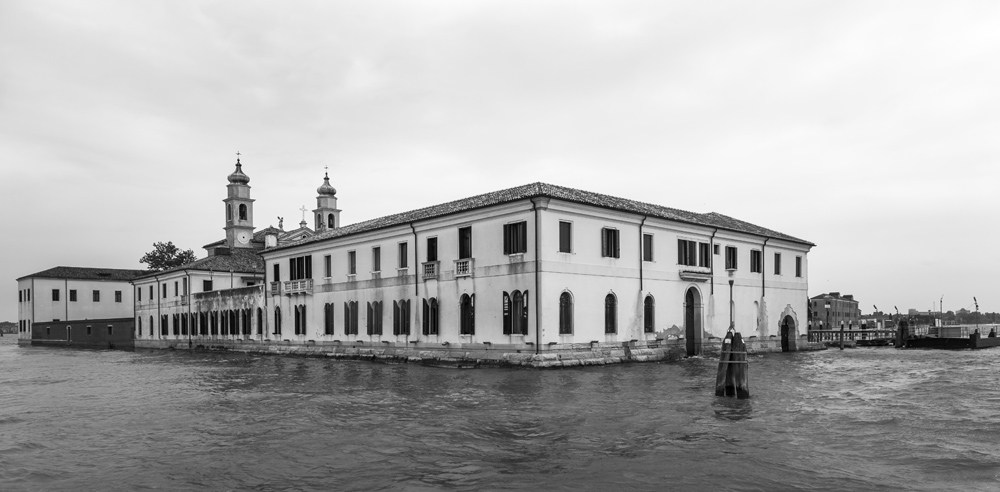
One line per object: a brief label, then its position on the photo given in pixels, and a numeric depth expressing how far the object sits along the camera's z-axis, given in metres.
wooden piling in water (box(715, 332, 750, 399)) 17.09
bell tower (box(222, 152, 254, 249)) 58.09
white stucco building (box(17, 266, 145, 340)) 68.12
